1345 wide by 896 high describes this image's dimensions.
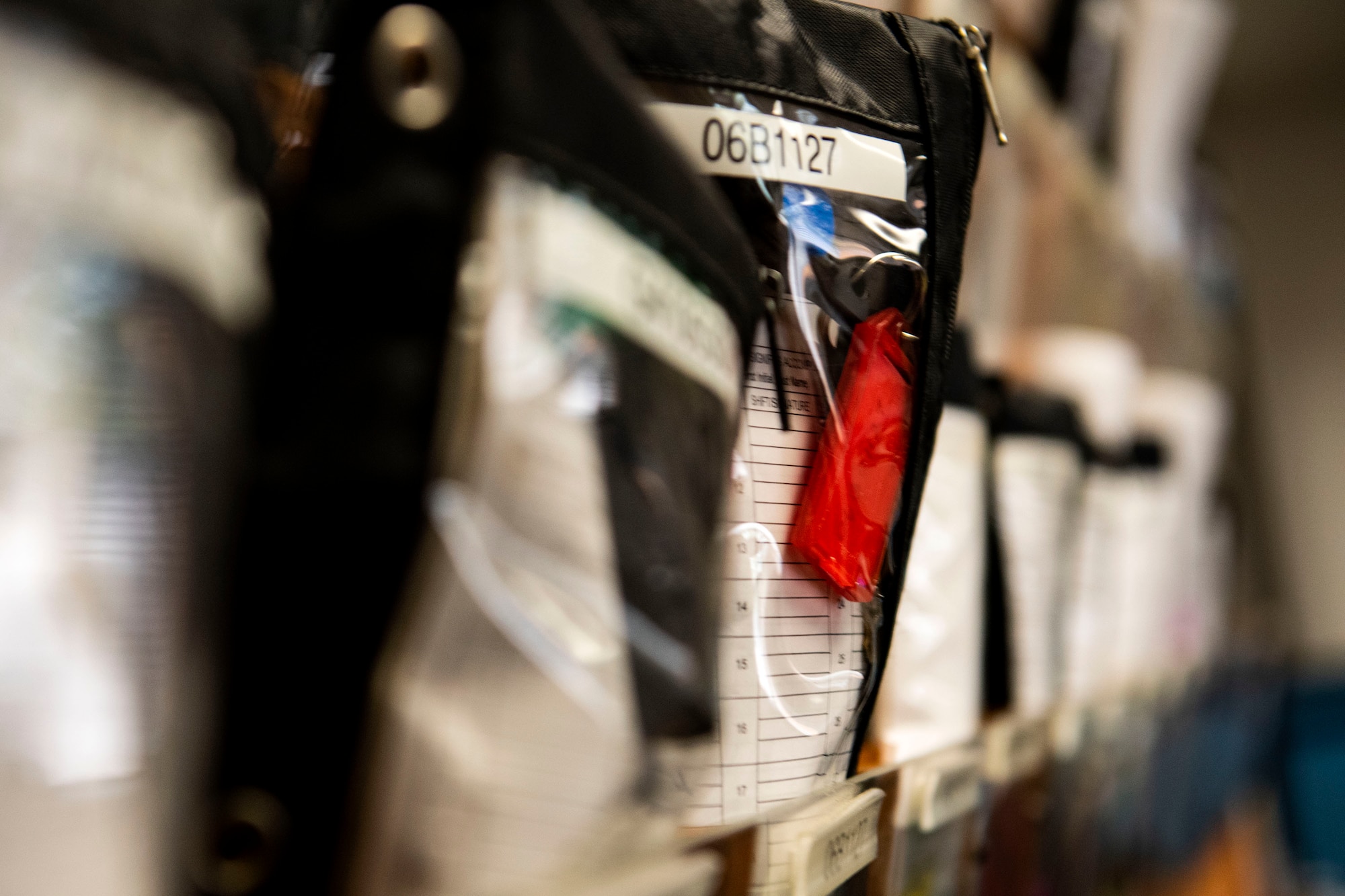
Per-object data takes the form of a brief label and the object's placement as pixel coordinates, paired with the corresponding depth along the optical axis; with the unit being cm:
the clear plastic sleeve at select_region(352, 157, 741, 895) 23
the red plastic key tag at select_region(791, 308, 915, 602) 38
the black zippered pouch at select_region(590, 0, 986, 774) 35
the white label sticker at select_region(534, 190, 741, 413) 24
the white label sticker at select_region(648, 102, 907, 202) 35
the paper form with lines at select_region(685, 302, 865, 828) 36
